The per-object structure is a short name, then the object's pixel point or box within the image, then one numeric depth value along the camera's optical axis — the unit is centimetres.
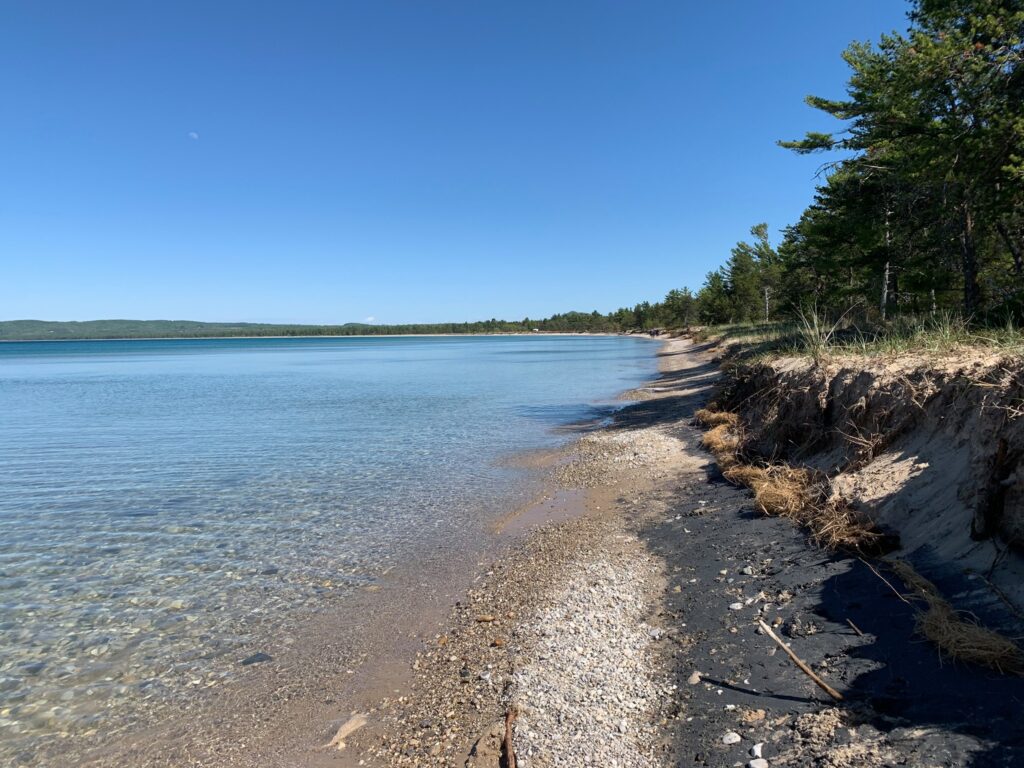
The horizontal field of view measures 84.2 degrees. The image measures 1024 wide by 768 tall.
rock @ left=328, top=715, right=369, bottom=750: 504
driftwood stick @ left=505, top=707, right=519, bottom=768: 442
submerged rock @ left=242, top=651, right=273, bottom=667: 642
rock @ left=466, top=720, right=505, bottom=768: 454
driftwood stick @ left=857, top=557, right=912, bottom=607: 545
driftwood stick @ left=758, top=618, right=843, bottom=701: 443
